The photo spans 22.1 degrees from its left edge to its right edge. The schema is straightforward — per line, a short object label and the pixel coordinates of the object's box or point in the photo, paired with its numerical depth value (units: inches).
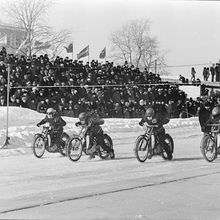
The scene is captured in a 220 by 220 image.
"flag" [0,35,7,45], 1047.5
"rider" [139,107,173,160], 562.9
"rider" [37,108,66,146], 589.9
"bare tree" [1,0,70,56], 1571.1
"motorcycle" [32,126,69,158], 585.9
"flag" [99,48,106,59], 1524.1
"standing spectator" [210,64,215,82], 1525.6
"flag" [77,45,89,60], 1354.6
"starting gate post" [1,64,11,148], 669.0
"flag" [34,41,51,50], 1344.7
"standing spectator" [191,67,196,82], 1633.6
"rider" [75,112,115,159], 561.0
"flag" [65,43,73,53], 1398.4
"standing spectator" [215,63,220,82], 1516.2
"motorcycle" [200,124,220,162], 559.0
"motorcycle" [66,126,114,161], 549.6
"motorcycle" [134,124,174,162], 547.2
